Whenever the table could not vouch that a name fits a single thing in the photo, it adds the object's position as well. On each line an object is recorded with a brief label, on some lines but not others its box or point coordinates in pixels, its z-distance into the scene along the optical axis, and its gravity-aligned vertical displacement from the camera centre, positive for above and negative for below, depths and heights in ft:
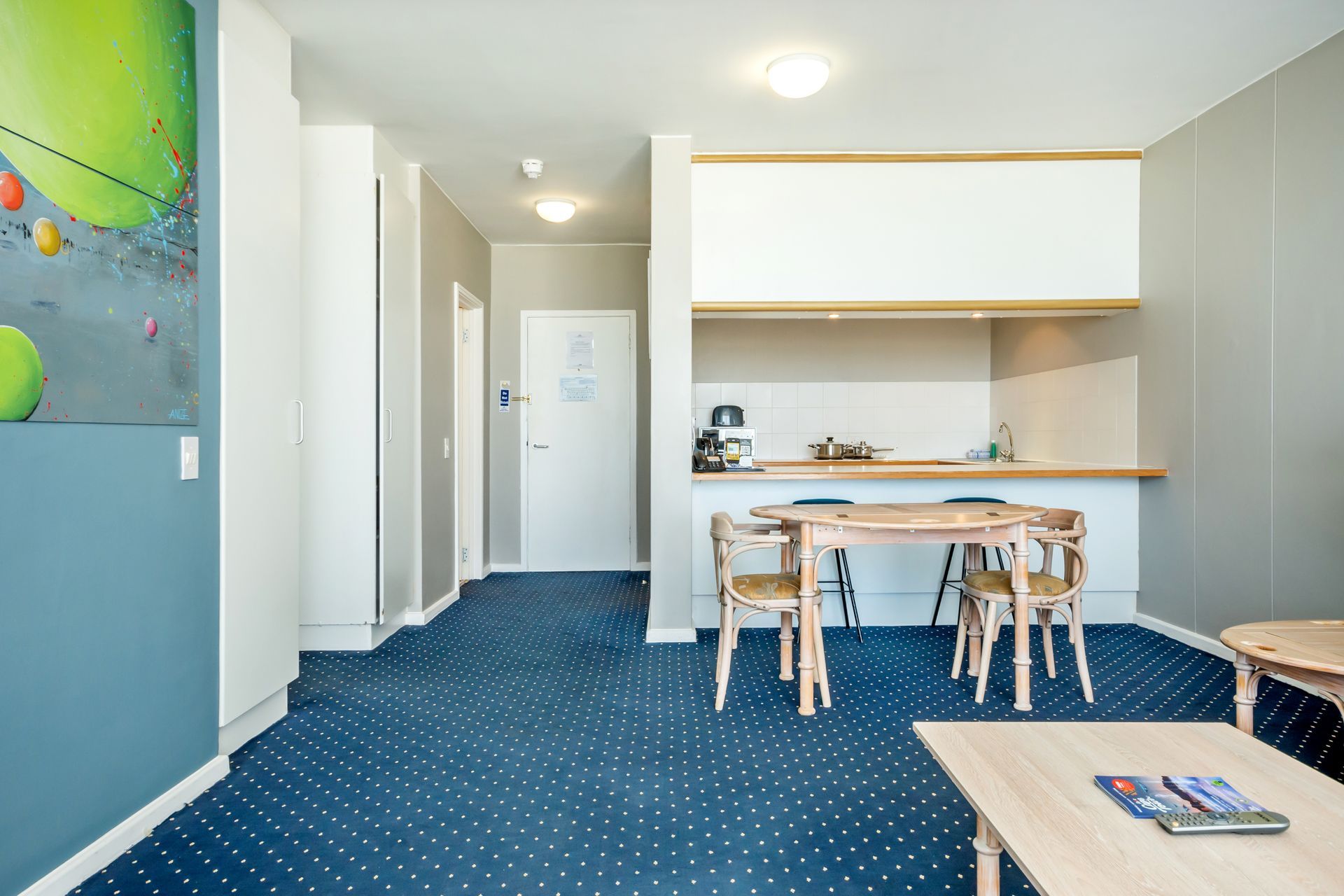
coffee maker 14.76 +0.12
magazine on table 4.31 -2.16
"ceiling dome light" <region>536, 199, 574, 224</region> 16.40 +5.24
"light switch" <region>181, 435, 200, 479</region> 7.50 -0.17
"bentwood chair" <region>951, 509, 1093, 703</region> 10.19 -2.14
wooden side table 6.07 -1.84
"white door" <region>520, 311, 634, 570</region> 20.48 +0.62
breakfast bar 13.94 -1.22
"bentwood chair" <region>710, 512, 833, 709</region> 10.03 -2.10
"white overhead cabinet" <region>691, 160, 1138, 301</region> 14.25 +4.14
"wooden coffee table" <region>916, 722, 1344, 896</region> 3.67 -2.19
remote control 4.04 -2.13
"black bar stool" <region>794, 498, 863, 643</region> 13.94 -2.66
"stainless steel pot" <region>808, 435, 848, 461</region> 18.70 -0.22
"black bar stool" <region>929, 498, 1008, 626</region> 12.95 -2.43
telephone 14.06 -0.41
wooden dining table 9.75 -1.31
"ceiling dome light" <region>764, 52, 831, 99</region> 10.48 +5.35
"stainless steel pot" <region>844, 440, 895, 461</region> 18.84 -0.26
